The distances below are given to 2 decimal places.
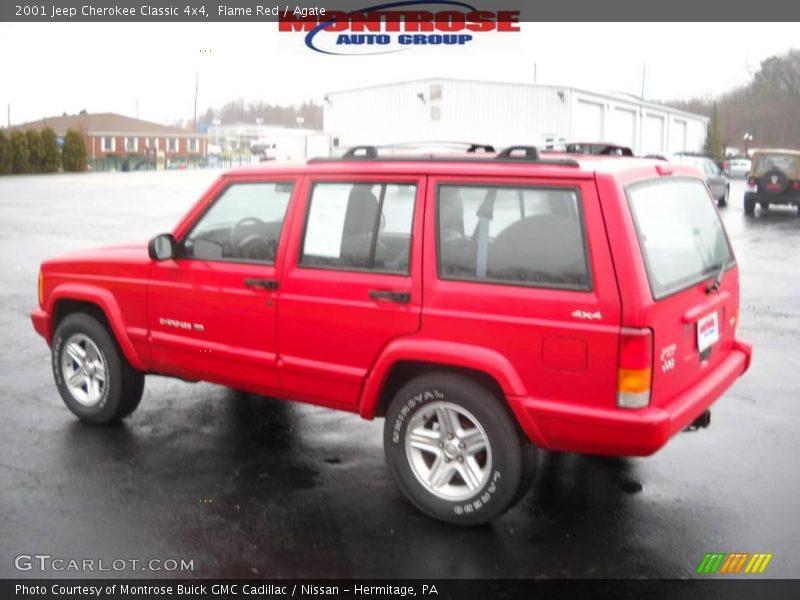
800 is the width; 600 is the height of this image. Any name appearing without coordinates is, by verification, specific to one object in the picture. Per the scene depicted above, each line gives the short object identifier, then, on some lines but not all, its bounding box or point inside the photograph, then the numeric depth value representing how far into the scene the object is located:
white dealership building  38.22
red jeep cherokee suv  3.81
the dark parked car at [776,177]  22.95
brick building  83.19
